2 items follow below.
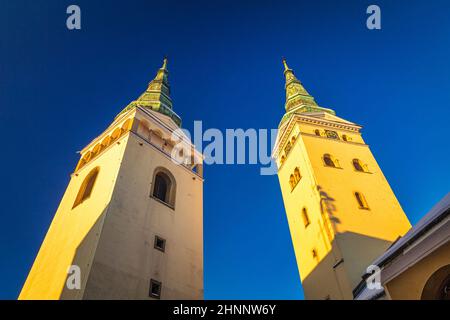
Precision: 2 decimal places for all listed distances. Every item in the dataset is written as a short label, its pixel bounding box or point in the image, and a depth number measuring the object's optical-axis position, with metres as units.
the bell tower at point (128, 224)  11.96
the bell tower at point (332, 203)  15.79
